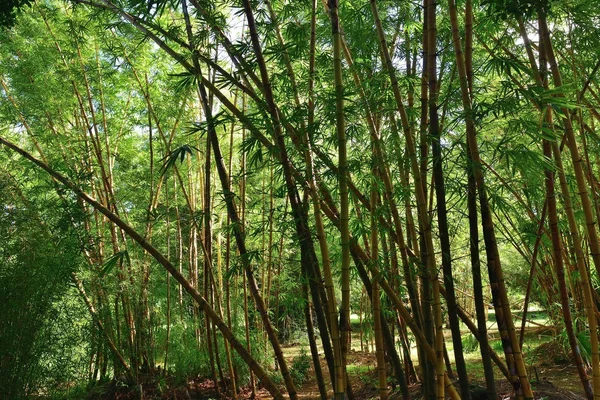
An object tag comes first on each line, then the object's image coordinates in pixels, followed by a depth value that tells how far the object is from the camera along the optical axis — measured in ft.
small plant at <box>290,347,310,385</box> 22.12
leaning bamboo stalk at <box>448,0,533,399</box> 6.43
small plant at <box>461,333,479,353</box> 19.22
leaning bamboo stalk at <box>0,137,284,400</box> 7.84
